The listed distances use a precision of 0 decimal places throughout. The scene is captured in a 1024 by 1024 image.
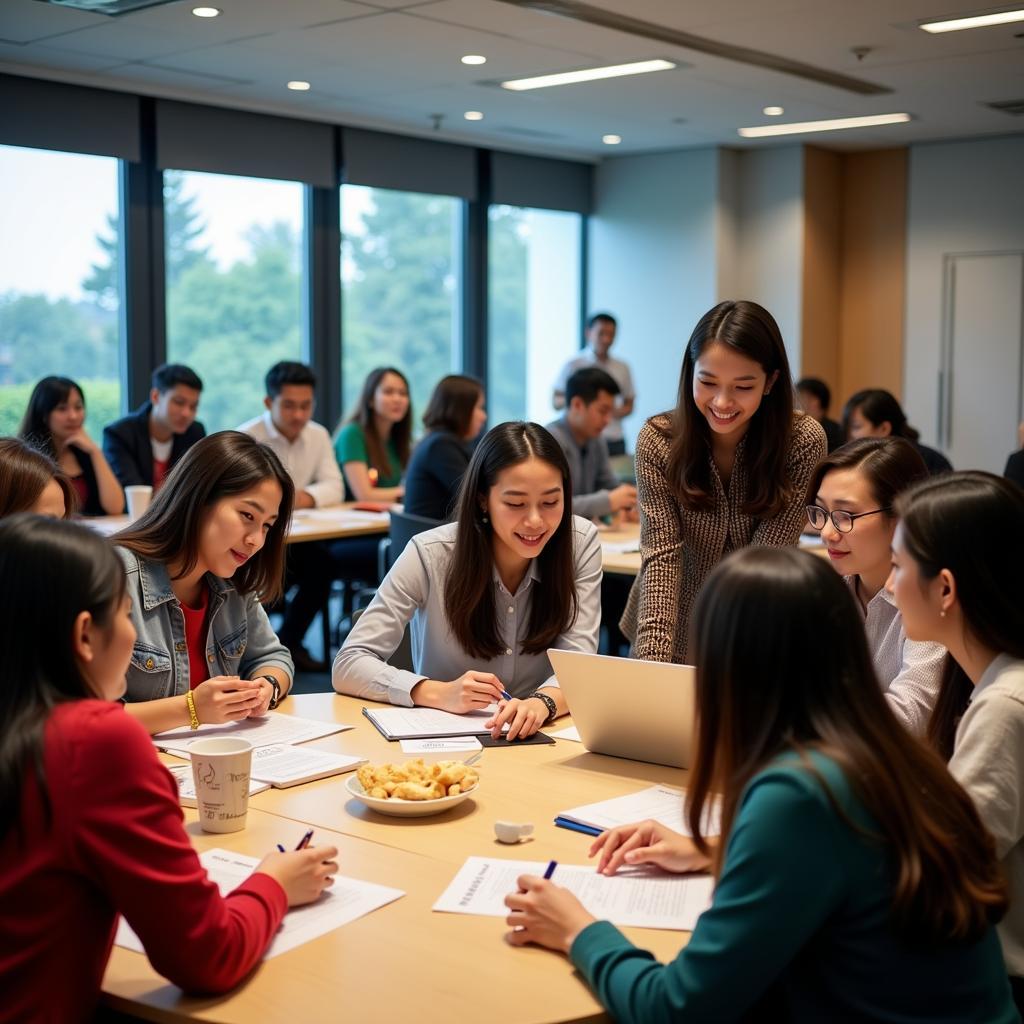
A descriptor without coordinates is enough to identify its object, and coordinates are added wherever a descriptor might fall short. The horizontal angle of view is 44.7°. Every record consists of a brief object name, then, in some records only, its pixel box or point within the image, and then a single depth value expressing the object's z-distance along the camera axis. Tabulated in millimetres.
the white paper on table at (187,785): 1926
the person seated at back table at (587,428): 5429
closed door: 8453
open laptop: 1994
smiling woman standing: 2684
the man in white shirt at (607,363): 8484
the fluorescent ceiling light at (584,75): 5879
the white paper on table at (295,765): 2029
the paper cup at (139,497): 4789
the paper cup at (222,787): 1762
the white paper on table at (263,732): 2223
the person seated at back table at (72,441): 5152
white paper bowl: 1834
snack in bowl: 1862
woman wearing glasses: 2258
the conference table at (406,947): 1319
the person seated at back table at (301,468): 5715
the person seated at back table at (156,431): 5469
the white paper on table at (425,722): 2309
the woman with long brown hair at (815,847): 1205
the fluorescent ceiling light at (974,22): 5027
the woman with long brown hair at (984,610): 1532
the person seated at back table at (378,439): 6098
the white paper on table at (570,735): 2307
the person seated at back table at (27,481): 2580
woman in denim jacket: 2285
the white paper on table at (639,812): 1836
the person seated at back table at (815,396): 6477
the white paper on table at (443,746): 2225
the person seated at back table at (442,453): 4926
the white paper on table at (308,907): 1470
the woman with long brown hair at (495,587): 2627
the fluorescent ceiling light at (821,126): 7508
